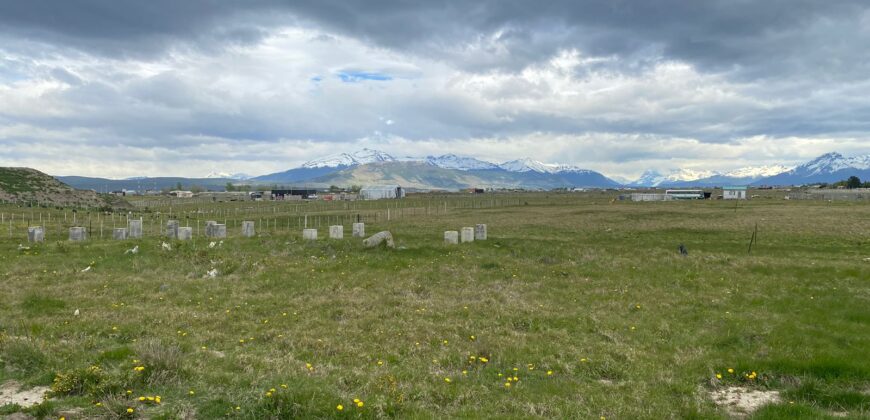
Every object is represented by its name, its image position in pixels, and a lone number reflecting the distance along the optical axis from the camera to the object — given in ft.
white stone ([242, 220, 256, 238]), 135.52
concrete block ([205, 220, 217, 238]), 133.59
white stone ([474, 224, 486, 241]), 117.86
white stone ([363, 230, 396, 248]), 97.30
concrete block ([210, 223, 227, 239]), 132.57
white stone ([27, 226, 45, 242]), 111.98
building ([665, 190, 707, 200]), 532.73
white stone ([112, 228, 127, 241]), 126.93
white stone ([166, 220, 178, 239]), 128.94
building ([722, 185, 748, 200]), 483.10
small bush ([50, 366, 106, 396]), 30.55
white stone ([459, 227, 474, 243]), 112.68
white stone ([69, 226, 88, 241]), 119.55
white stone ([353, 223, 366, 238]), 131.23
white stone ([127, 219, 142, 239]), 136.59
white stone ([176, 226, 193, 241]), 123.13
